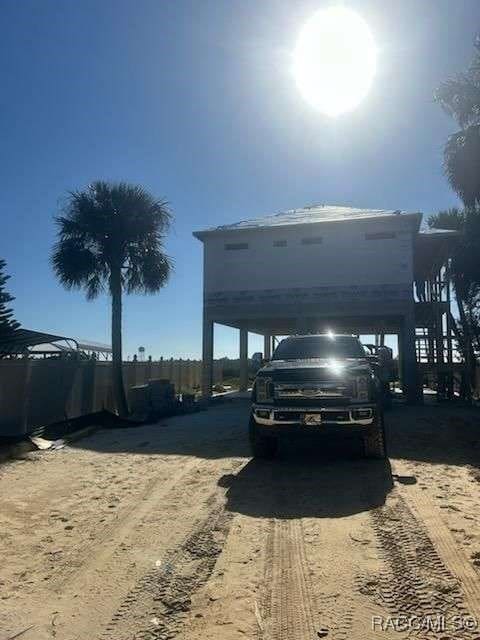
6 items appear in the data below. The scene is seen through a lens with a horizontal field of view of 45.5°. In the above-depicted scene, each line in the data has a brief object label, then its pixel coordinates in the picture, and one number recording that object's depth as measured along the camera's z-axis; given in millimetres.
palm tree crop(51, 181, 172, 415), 17891
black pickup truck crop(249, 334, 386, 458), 8531
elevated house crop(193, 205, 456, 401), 21812
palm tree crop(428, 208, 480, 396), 23641
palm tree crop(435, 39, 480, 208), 18453
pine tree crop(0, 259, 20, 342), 17766
